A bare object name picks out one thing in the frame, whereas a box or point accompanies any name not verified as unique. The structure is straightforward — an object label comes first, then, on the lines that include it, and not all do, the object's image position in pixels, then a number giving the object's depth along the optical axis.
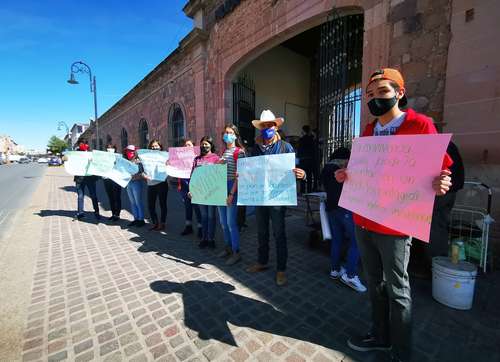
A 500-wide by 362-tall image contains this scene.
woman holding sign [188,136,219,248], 3.96
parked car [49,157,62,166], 37.61
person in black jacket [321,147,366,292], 2.83
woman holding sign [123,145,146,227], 5.17
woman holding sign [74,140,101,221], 5.76
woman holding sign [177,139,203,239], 4.81
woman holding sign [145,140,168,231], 5.11
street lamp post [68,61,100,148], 13.36
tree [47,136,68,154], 63.22
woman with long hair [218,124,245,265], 3.48
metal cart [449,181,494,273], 2.88
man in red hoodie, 1.56
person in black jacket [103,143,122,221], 5.77
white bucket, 2.39
